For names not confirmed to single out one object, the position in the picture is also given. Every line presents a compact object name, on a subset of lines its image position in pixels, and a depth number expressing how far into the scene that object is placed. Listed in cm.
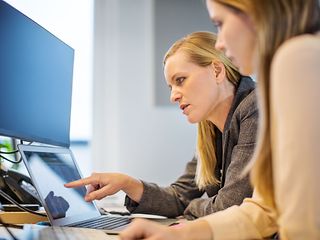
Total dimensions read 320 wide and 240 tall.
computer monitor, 103
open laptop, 105
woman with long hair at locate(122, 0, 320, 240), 58
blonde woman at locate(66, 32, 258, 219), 140
